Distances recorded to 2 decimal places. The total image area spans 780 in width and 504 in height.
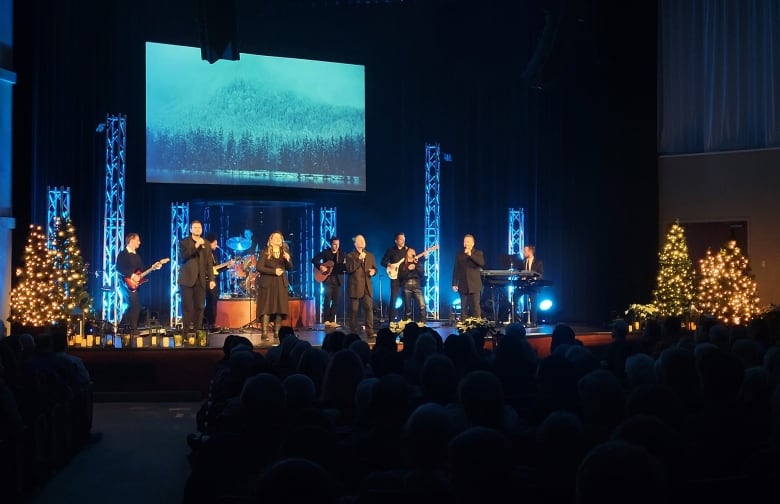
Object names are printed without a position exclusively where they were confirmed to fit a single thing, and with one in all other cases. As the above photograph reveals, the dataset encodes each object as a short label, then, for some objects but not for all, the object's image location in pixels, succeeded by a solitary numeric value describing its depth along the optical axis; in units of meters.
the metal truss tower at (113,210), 13.79
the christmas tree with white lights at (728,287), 14.38
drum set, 14.55
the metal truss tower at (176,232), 14.90
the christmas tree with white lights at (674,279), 14.59
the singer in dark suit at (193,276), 12.09
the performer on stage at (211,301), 13.14
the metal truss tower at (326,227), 16.20
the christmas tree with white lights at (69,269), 12.21
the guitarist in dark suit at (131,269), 12.02
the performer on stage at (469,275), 13.77
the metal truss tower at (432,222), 16.20
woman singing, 11.55
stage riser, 14.16
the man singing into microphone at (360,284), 12.64
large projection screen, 14.80
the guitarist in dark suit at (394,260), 13.56
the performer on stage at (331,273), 13.33
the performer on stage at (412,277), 13.62
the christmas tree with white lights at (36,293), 12.03
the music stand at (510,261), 14.69
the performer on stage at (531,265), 14.60
